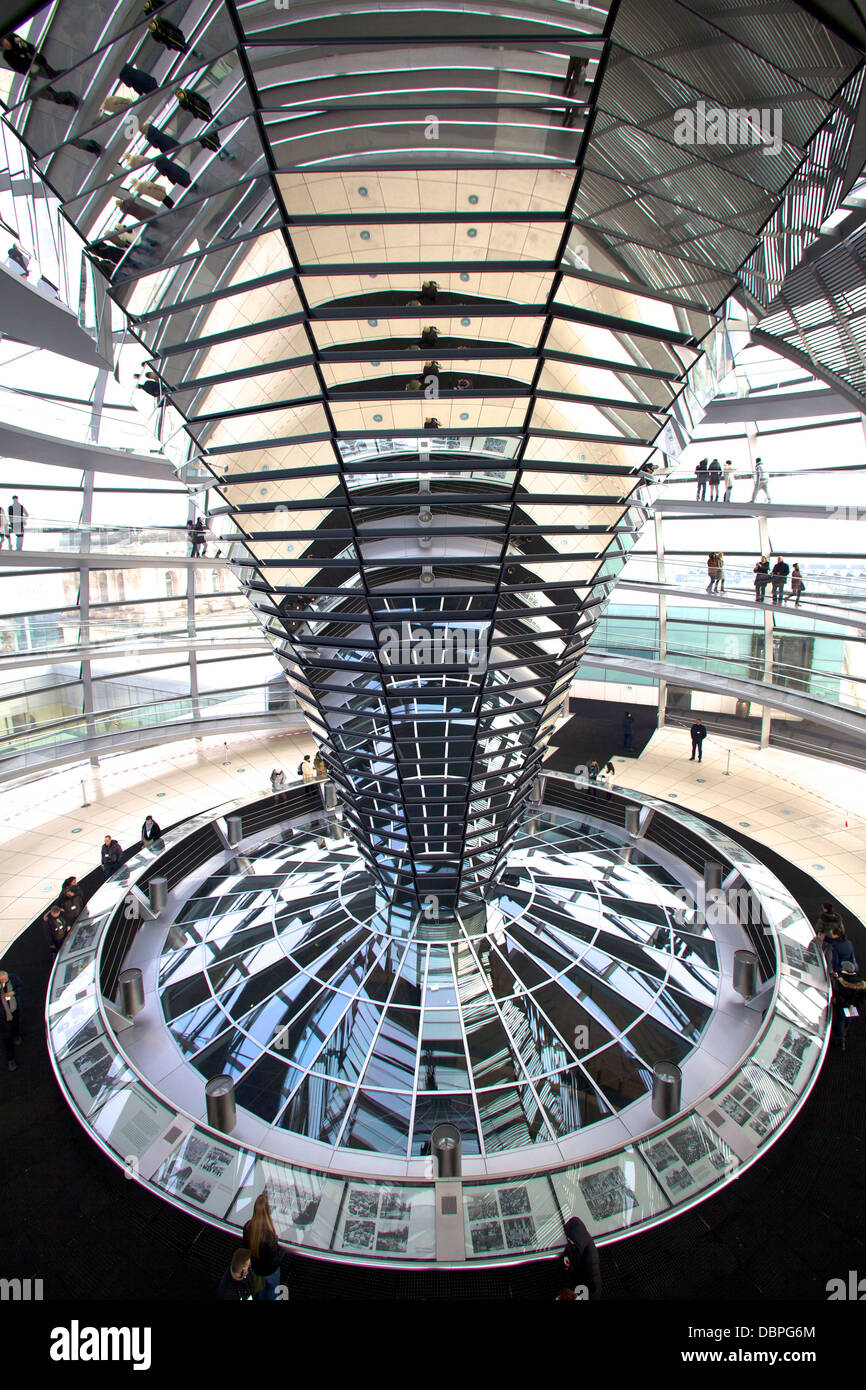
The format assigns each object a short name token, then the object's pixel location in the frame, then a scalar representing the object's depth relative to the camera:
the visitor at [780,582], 18.89
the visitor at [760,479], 21.66
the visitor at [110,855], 15.68
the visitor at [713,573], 20.94
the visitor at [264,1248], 7.17
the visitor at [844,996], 10.50
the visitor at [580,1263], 7.02
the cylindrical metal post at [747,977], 11.75
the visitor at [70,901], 13.35
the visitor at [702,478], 21.16
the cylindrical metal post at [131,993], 11.65
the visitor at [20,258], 13.79
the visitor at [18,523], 17.33
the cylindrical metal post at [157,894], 14.58
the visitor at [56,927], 12.83
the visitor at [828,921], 12.02
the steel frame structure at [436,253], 4.97
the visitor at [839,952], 11.20
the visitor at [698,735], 22.78
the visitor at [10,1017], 10.42
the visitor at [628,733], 23.77
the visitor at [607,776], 20.02
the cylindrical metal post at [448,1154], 8.24
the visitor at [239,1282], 6.89
